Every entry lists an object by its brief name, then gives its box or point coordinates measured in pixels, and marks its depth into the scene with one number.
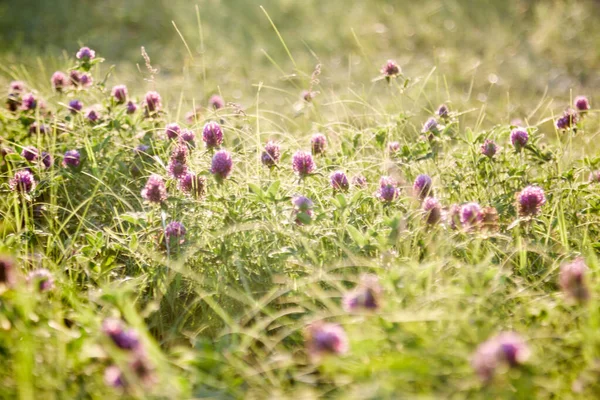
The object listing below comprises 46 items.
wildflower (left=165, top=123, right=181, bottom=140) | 3.14
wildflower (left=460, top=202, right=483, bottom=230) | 2.99
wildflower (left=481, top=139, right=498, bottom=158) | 3.09
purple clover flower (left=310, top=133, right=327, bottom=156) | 3.16
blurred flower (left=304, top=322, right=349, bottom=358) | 2.84
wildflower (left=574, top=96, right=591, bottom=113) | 3.16
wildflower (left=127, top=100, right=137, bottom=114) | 3.25
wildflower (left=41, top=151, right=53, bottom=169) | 3.16
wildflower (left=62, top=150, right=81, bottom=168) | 3.15
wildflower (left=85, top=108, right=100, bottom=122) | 3.21
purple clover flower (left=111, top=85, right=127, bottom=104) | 3.24
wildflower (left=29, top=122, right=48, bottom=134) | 3.23
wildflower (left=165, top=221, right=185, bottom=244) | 3.02
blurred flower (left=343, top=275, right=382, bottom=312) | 2.87
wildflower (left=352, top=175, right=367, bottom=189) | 3.12
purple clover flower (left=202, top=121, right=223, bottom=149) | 3.07
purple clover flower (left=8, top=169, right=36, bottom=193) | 3.08
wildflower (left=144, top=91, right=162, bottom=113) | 3.20
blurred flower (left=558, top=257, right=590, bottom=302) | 2.87
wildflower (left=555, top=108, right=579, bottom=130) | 3.14
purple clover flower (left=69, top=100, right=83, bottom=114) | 3.23
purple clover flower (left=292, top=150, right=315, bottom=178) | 3.05
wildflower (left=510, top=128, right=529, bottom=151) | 3.09
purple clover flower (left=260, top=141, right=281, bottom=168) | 3.09
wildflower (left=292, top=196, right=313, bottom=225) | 2.99
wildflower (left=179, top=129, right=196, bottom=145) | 3.11
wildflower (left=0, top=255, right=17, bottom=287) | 2.89
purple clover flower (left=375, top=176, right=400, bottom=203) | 3.06
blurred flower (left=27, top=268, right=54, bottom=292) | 2.94
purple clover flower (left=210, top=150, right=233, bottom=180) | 3.02
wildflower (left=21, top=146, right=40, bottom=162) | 3.15
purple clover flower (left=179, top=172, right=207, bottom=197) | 3.05
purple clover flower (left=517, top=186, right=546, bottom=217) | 3.03
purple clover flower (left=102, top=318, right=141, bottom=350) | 2.85
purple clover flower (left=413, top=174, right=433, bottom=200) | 3.08
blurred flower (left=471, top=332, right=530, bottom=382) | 2.82
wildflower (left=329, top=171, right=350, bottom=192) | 3.07
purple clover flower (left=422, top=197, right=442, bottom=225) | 3.03
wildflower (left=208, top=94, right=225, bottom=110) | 3.27
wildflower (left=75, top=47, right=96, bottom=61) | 3.20
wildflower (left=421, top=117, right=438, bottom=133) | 3.13
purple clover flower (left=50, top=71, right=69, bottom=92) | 3.25
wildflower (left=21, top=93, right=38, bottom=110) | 3.23
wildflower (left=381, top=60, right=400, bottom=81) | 3.20
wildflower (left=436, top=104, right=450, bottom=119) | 3.17
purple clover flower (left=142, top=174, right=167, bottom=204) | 3.03
